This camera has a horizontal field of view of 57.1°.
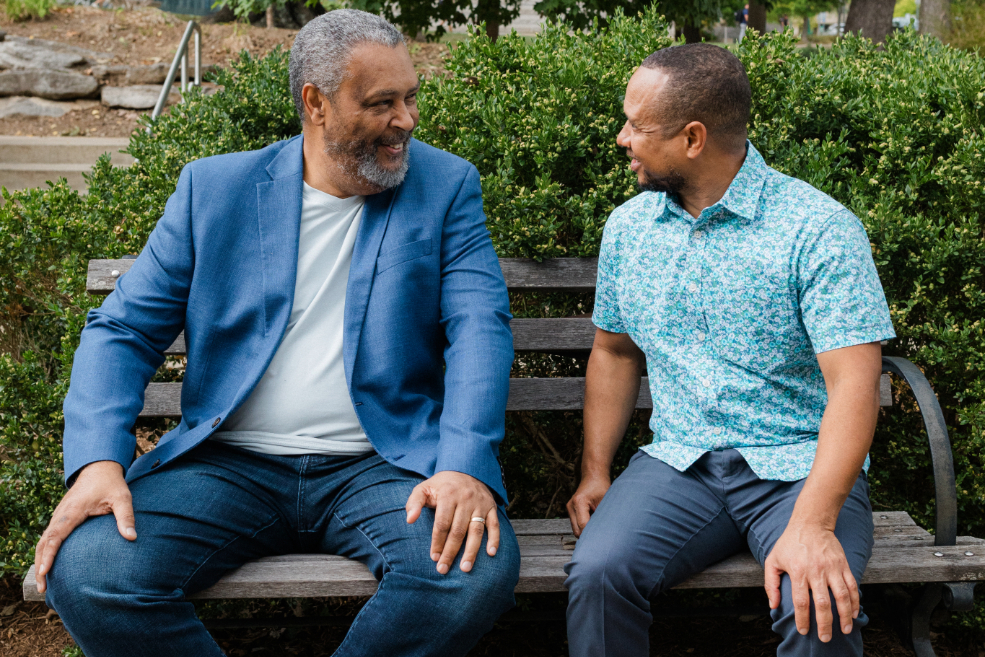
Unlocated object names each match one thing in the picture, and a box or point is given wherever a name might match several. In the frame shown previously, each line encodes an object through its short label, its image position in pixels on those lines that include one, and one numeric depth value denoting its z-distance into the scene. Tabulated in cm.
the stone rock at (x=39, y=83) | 1225
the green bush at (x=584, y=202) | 335
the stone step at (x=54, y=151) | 977
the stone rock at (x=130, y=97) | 1233
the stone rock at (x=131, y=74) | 1273
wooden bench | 247
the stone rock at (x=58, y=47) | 1312
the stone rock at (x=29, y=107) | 1191
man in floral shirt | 239
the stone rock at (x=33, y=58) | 1277
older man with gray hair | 248
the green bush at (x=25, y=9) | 1438
